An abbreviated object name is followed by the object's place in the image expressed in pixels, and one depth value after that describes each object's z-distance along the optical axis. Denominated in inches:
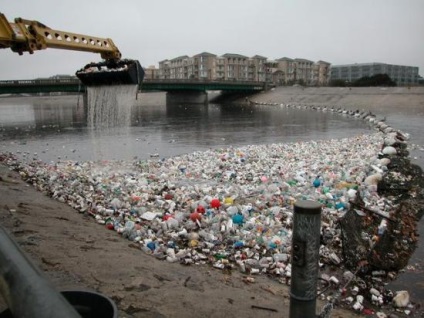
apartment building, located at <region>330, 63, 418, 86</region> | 5310.0
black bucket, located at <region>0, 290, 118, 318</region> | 74.9
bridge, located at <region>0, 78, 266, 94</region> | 1614.2
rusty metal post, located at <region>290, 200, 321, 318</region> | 103.3
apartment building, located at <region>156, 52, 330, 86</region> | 4761.3
